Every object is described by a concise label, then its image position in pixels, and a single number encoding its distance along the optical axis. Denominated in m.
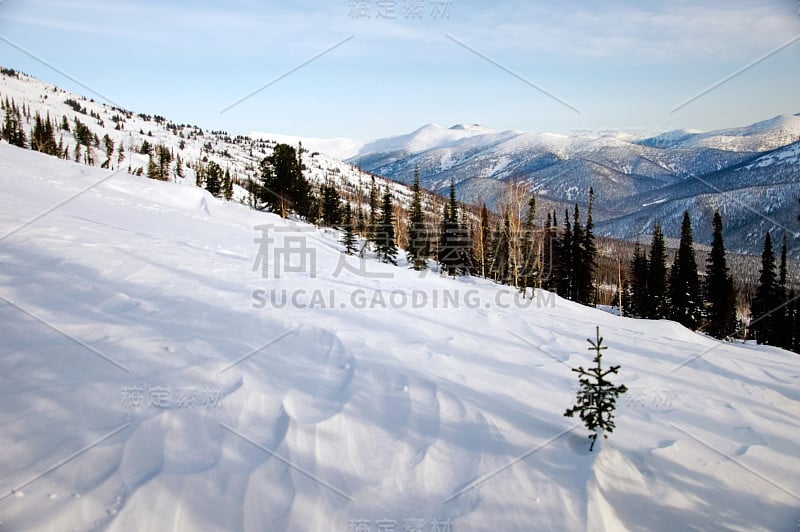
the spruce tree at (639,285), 40.09
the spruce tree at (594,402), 4.11
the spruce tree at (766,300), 35.16
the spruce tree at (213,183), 54.94
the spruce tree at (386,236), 38.22
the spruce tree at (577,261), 40.05
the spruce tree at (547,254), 41.41
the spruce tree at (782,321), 36.38
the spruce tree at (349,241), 32.81
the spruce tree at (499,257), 38.50
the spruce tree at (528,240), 27.69
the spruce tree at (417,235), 38.28
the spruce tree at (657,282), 38.00
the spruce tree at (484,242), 36.69
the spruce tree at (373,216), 44.03
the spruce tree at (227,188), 59.72
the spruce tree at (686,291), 36.72
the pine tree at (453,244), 37.84
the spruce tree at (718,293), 36.16
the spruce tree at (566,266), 41.00
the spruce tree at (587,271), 39.81
